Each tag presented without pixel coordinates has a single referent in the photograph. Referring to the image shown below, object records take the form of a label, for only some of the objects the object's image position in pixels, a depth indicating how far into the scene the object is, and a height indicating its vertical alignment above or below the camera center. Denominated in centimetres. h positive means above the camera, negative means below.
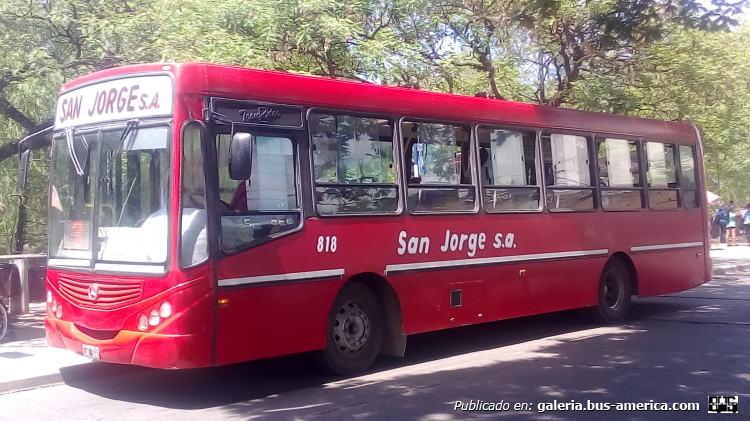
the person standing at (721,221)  3262 +140
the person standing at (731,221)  3303 +136
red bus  723 +57
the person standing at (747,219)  3228 +139
